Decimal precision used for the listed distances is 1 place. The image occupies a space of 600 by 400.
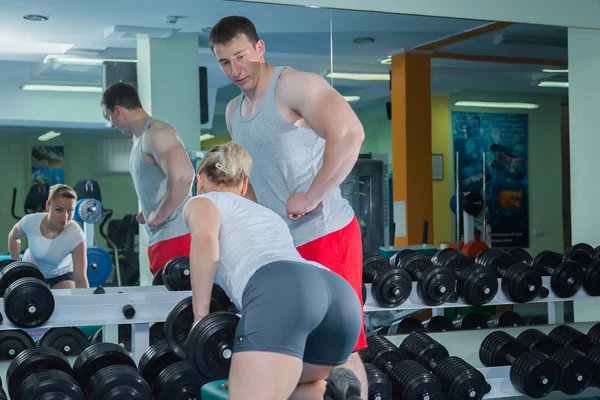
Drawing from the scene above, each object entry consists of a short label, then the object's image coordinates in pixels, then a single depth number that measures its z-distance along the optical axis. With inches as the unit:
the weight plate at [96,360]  104.4
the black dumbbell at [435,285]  139.2
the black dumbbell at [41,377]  92.7
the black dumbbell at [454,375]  124.0
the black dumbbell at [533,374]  129.0
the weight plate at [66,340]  133.9
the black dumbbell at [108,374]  96.7
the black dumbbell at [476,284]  142.6
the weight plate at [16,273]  117.3
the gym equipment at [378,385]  116.4
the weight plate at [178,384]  102.0
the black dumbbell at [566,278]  151.9
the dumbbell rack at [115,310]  111.9
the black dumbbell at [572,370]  132.3
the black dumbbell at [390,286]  134.4
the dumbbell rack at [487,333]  133.9
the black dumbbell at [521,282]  144.9
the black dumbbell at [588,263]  154.3
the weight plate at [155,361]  108.5
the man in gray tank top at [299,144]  84.2
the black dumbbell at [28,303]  104.2
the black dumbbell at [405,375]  121.0
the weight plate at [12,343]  130.6
